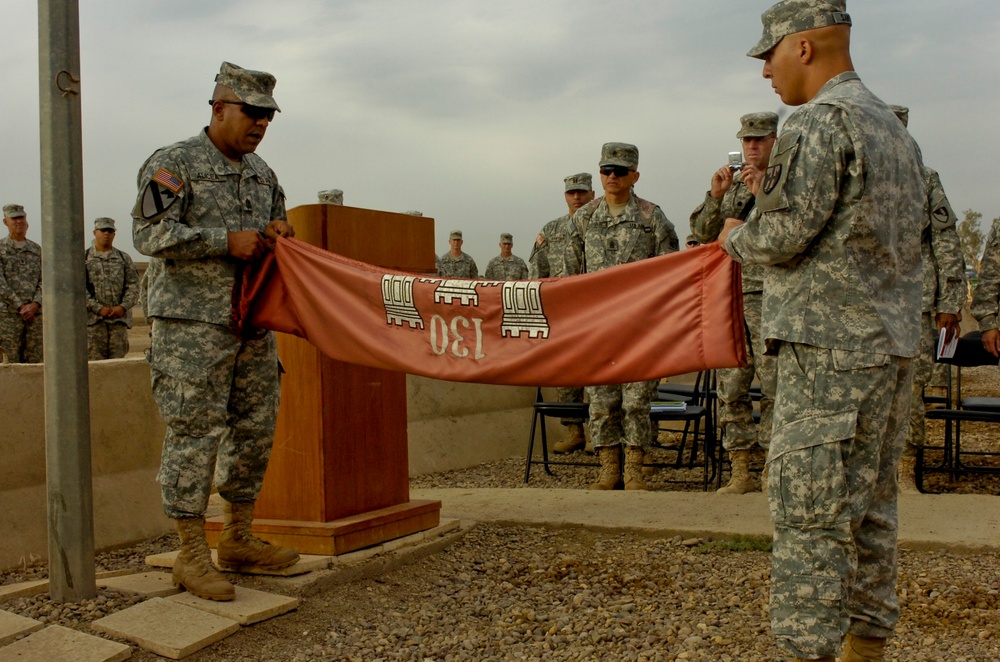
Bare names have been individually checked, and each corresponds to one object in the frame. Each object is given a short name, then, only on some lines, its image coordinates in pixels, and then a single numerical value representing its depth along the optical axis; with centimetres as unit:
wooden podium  460
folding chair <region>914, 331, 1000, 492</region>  637
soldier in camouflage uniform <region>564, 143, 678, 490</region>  666
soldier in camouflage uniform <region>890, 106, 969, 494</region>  602
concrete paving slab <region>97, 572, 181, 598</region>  400
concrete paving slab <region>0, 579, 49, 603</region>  388
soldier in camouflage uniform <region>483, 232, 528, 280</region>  2169
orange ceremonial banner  373
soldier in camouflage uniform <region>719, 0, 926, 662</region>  279
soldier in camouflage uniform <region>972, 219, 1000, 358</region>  623
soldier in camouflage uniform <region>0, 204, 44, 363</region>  1109
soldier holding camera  589
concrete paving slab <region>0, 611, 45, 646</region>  345
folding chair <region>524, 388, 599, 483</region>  727
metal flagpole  380
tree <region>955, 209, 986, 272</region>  3356
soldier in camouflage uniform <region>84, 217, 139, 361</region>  1111
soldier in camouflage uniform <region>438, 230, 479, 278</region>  2094
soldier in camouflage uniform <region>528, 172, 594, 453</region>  903
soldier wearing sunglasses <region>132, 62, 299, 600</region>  393
